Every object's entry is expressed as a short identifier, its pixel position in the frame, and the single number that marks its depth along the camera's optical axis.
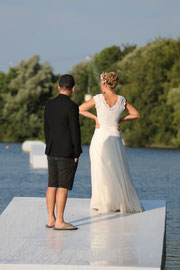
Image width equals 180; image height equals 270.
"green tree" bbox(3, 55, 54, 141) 110.01
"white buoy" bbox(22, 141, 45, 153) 67.89
